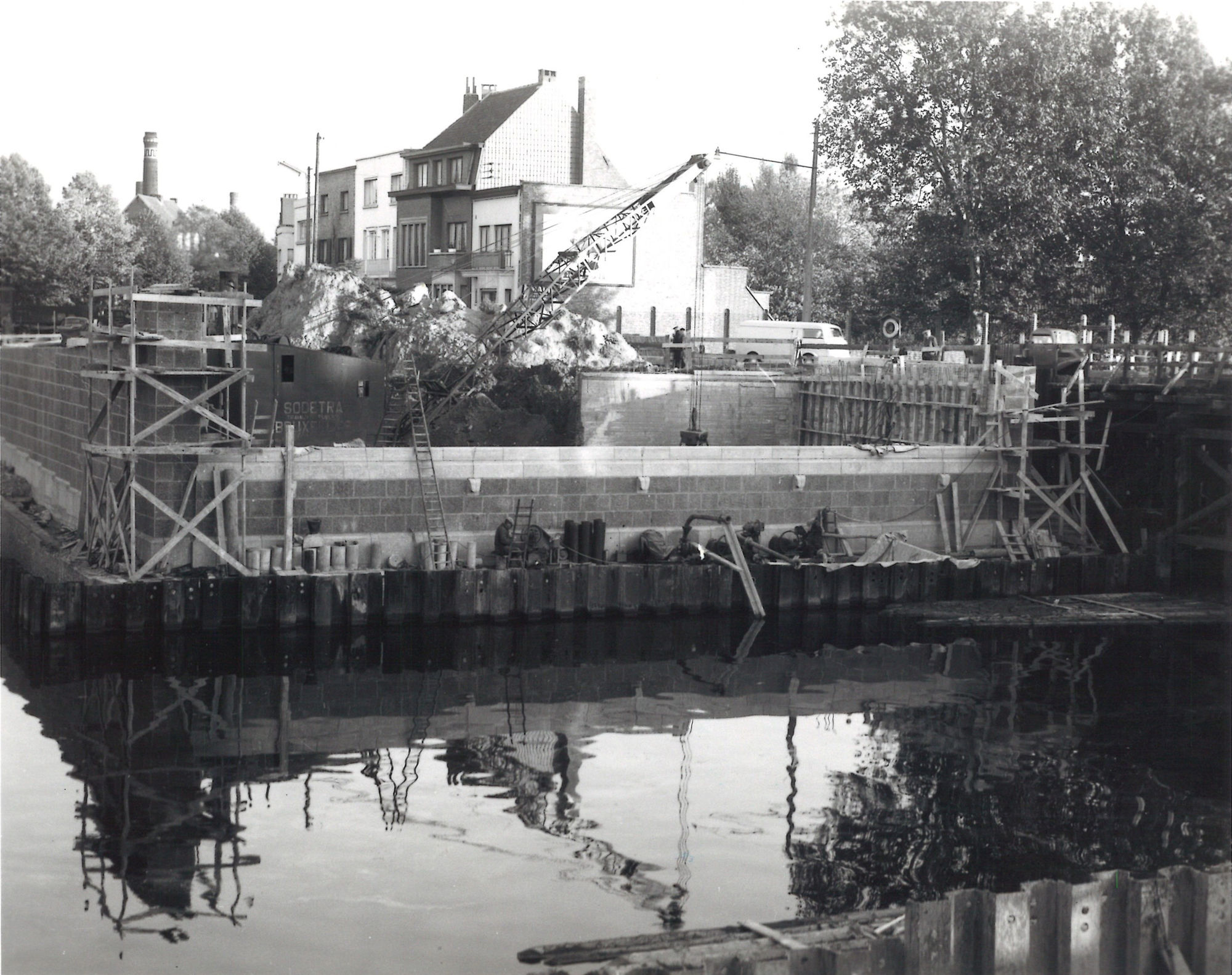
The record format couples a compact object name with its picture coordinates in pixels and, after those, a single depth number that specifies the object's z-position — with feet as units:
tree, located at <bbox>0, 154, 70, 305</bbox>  230.48
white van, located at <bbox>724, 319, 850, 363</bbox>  159.12
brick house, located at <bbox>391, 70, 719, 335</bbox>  203.21
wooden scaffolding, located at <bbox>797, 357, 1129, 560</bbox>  111.55
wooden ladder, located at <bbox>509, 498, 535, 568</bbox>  97.14
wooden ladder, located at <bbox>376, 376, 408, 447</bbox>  129.49
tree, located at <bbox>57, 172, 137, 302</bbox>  238.48
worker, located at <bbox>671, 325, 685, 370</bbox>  151.53
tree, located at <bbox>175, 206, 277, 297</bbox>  291.58
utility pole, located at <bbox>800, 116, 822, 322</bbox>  179.93
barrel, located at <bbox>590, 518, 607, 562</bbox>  99.86
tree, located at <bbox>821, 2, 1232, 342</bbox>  167.32
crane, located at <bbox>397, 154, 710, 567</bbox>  154.51
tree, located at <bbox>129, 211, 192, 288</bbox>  266.98
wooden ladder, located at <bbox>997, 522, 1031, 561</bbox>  109.91
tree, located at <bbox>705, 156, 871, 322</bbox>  265.54
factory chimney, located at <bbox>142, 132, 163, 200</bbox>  389.19
